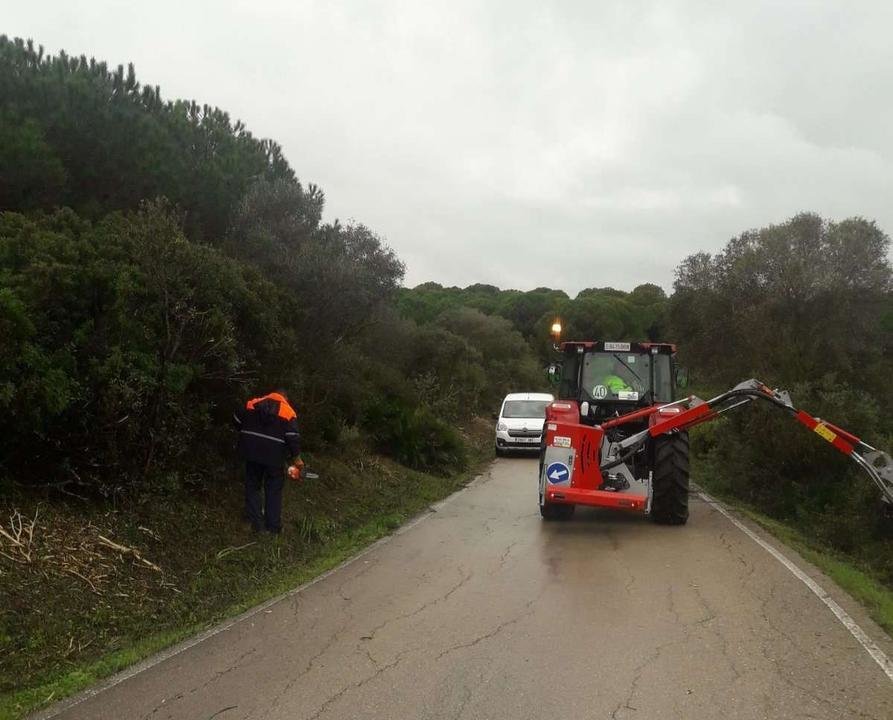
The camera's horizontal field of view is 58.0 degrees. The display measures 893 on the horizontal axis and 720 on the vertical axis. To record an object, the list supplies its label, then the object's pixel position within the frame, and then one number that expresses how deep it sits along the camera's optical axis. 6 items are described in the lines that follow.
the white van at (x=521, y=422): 22.12
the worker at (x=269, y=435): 9.14
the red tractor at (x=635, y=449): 9.97
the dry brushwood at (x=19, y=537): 6.45
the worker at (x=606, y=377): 12.62
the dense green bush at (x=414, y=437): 16.72
